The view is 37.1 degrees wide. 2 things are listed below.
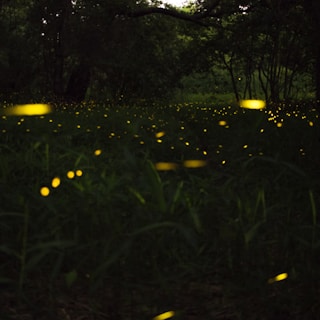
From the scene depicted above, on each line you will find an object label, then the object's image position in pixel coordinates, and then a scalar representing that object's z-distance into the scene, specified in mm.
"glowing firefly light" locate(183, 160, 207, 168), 4677
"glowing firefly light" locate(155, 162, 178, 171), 4016
